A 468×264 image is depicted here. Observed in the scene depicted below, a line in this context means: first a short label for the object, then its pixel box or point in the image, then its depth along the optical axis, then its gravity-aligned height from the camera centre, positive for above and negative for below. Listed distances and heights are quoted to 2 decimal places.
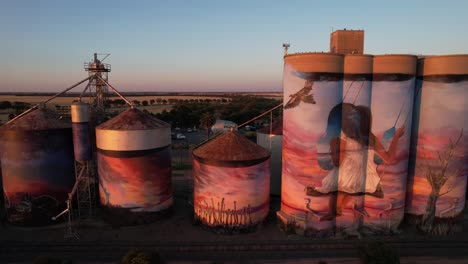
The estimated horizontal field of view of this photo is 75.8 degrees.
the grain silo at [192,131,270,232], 28.94 -8.78
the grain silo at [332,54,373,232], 27.41 -4.72
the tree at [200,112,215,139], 65.62 -5.99
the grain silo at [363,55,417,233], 27.44 -4.27
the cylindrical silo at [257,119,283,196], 39.06 -7.86
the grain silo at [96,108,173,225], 30.05 -7.34
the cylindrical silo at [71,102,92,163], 30.86 -3.81
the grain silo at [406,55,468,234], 27.72 -5.11
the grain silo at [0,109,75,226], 29.98 -7.40
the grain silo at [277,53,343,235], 27.06 -3.81
